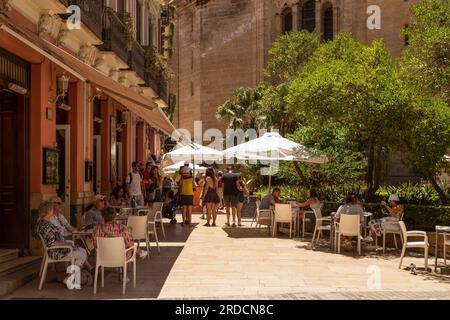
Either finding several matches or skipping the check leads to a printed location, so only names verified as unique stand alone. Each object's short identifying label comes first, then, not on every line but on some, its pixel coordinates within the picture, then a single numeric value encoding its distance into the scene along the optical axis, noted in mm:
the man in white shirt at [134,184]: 15539
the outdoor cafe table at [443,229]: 9604
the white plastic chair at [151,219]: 11984
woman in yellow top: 17625
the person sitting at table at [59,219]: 8902
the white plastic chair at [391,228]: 11922
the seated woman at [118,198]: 13359
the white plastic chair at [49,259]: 8023
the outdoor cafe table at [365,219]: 12703
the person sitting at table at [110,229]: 8195
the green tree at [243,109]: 36719
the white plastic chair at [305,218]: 14939
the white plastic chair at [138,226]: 10148
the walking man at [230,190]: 16844
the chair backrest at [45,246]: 8109
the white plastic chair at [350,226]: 11656
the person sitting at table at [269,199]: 15852
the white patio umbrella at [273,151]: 15617
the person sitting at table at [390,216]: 12320
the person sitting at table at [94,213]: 10070
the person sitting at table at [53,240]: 8133
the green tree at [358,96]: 12422
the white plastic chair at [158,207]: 13264
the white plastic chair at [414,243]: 9742
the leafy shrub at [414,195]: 14422
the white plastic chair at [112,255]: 7848
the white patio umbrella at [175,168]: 29775
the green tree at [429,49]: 10422
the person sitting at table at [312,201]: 13900
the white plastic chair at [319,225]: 12828
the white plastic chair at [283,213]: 14523
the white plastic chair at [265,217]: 15648
